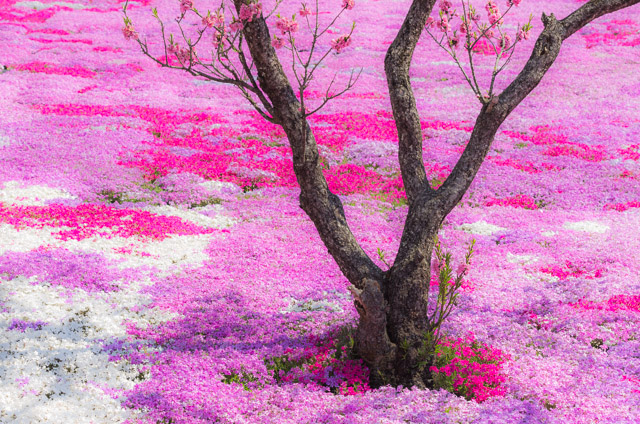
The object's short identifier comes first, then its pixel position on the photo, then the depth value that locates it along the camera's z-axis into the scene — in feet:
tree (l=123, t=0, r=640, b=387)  26.86
